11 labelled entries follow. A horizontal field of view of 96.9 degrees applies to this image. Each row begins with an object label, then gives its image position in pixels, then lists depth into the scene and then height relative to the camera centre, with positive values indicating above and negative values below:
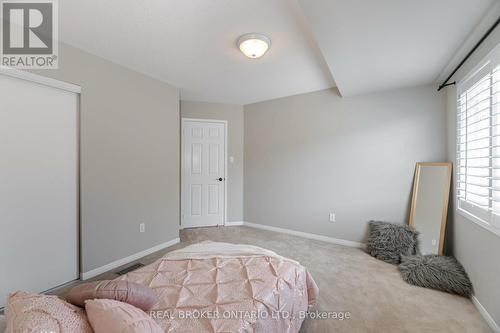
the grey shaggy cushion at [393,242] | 2.80 -1.01
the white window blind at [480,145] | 1.76 +0.19
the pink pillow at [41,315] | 0.70 -0.53
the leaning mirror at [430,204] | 2.73 -0.51
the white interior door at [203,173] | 4.34 -0.21
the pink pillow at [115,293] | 1.00 -0.61
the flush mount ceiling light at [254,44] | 2.11 +1.17
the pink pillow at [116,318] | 0.80 -0.59
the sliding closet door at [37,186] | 1.94 -0.24
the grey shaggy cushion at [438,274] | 2.12 -1.12
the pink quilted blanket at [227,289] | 1.11 -0.77
